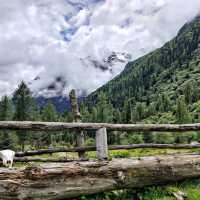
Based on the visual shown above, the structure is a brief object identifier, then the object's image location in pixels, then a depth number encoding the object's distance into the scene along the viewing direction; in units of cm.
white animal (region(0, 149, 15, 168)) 1025
